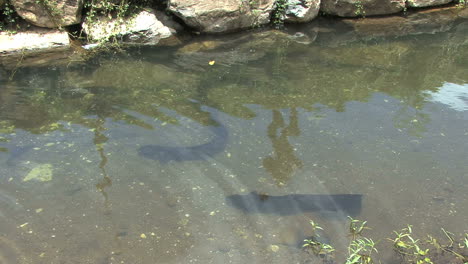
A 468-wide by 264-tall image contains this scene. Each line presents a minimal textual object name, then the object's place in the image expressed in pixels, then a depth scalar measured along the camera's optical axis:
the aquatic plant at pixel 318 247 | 3.43
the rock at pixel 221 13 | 8.07
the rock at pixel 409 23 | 8.84
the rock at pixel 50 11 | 7.38
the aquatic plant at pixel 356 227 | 3.64
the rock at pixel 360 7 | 9.26
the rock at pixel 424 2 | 9.75
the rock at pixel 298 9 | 8.89
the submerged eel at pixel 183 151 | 4.62
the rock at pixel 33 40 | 7.33
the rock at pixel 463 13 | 9.77
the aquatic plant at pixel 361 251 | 3.27
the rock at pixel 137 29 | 7.76
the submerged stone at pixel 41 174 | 4.28
